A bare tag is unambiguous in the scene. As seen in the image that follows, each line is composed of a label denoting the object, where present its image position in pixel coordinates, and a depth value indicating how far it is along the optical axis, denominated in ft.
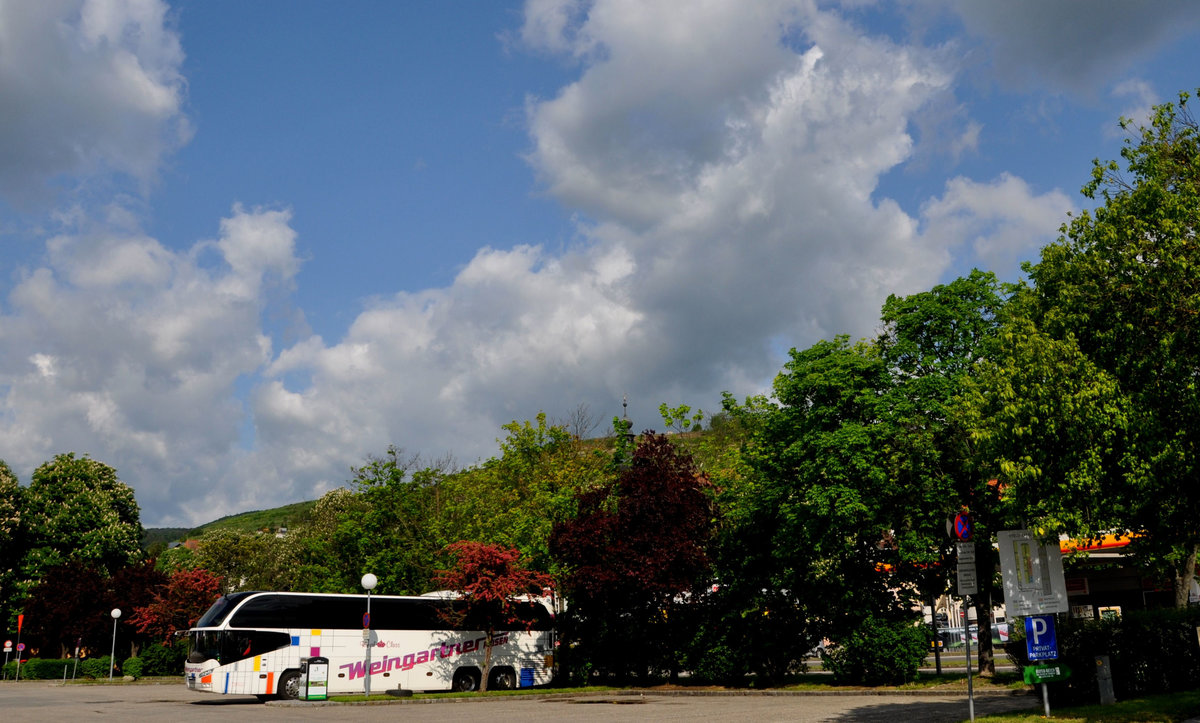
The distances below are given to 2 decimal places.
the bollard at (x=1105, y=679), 54.13
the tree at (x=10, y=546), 197.67
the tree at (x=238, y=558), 252.01
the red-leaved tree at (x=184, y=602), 143.95
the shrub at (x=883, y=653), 87.30
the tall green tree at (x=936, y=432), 82.53
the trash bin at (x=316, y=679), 89.56
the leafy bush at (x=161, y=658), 161.48
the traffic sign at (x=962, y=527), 53.57
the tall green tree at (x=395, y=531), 147.33
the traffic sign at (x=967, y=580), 51.98
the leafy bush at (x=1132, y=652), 56.85
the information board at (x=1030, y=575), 52.24
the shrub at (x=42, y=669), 173.17
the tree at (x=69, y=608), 173.06
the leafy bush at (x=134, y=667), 158.61
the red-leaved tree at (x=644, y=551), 97.50
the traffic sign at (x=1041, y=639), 52.34
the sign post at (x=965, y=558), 52.21
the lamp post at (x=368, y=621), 94.27
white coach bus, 95.20
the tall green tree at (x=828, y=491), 83.71
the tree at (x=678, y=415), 121.29
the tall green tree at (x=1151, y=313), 45.57
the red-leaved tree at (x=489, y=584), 100.53
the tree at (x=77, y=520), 203.82
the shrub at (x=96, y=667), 166.71
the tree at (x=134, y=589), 166.20
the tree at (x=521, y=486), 125.39
